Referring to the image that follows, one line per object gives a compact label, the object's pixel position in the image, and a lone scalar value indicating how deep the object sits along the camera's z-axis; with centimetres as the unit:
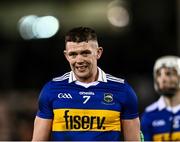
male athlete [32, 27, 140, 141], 1255
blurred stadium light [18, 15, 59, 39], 3539
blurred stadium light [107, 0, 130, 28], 3971
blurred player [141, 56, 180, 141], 1697
